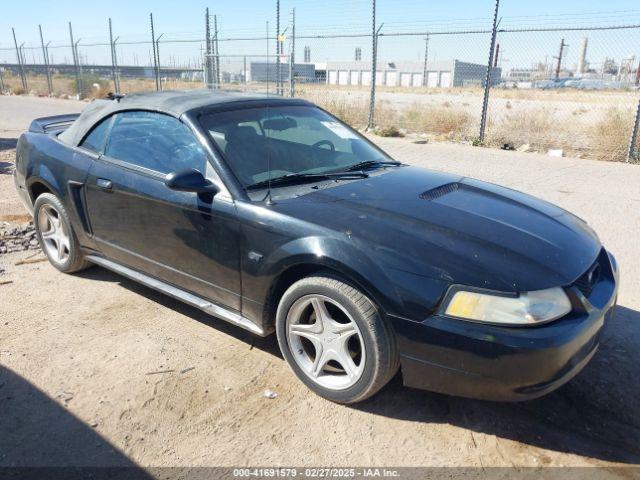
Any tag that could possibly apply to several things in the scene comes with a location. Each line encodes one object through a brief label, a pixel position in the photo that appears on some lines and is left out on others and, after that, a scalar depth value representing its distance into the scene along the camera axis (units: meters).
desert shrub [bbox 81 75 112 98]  23.91
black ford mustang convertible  2.31
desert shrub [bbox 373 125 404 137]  12.77
